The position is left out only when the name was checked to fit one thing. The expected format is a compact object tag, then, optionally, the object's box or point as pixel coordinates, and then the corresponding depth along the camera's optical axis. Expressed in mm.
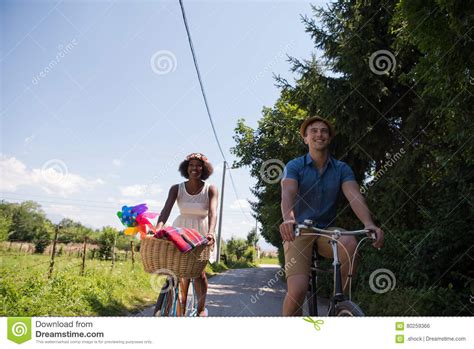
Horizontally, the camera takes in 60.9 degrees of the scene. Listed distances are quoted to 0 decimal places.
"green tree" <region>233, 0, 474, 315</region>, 4098
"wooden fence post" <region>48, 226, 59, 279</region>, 5995
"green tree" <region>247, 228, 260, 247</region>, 39175
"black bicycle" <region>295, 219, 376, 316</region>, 2072
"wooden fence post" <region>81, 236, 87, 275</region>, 7079
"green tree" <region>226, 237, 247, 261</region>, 37206
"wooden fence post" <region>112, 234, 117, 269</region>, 8367
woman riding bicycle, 3242
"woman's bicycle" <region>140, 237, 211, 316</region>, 2613
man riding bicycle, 2387
